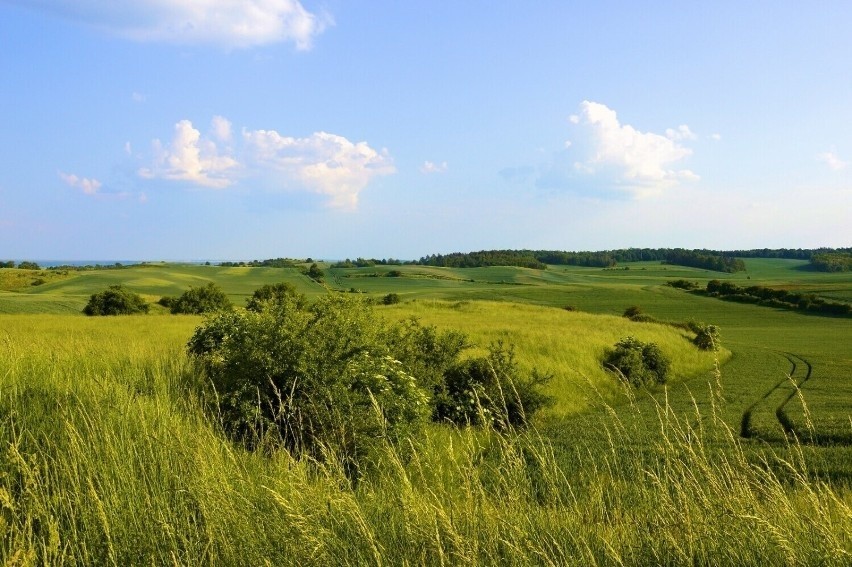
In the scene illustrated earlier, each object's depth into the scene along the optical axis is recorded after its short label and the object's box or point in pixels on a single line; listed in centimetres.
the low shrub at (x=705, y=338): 4019
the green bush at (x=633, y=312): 6877
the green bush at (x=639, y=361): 2817
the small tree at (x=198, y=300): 5919
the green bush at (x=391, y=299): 7305
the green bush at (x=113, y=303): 5397
